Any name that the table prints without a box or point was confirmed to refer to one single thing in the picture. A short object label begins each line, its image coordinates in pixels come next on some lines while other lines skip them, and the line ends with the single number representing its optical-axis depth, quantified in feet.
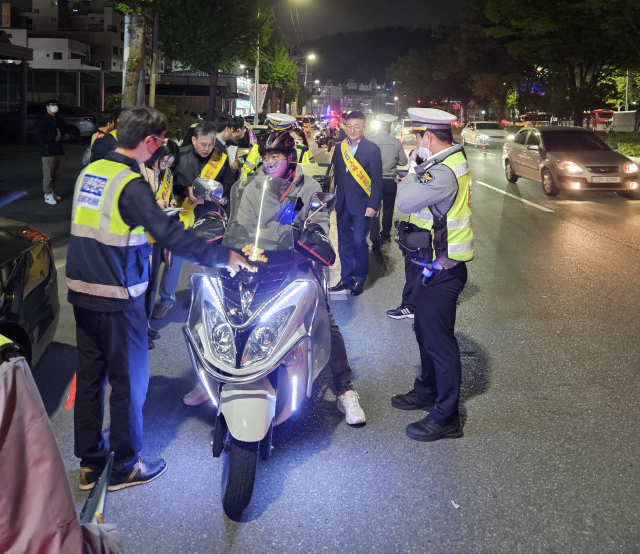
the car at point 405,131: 119.34
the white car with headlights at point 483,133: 120.63
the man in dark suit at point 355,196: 25.55
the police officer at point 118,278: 10.64
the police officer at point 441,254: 13.51
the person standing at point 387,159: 32.12
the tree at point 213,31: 146.51
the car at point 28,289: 13.39
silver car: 51.31
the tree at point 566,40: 115.75
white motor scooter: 10.93
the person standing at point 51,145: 43.27
